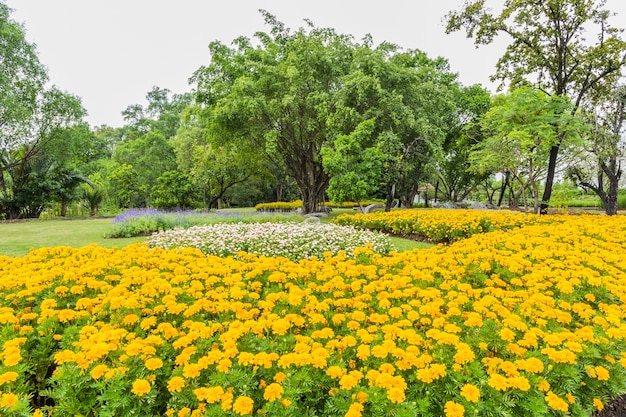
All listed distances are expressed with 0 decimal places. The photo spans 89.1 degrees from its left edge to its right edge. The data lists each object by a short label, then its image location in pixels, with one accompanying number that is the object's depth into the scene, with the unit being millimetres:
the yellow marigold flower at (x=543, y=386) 1921
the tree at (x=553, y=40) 13715
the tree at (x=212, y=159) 19656
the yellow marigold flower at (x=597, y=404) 2043
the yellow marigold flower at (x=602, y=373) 2018
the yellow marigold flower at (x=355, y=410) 1595
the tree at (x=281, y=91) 16625
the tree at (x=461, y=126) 25688
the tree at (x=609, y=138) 15805
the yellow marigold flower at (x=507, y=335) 2271
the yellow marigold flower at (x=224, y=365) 1869
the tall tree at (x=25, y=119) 16312
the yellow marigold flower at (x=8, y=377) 1764
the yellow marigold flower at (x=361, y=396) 1774
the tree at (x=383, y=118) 14469
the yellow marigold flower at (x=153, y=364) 1884
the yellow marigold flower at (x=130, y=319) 2459
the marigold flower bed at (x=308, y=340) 1815
